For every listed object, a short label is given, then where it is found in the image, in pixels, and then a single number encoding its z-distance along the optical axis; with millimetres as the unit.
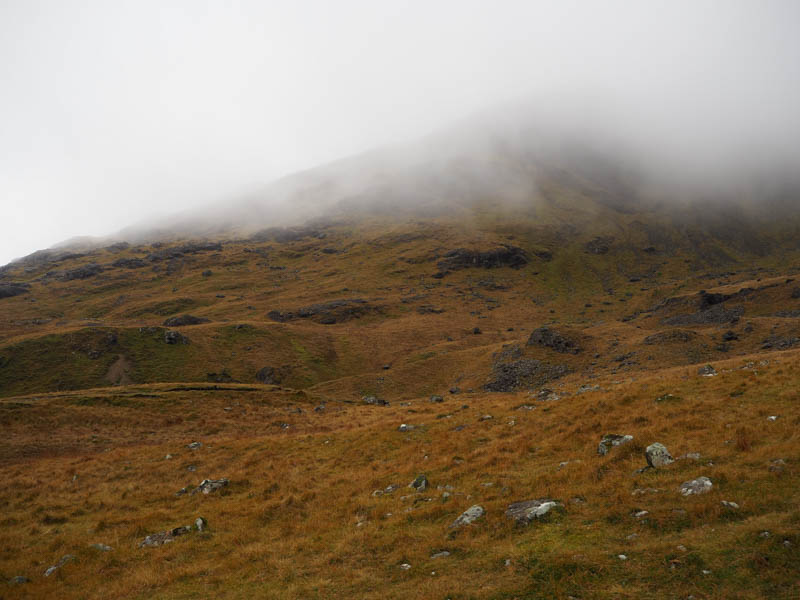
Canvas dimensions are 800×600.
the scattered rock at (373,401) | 51938
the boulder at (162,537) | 15672
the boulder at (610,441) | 16000
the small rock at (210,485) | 21141
